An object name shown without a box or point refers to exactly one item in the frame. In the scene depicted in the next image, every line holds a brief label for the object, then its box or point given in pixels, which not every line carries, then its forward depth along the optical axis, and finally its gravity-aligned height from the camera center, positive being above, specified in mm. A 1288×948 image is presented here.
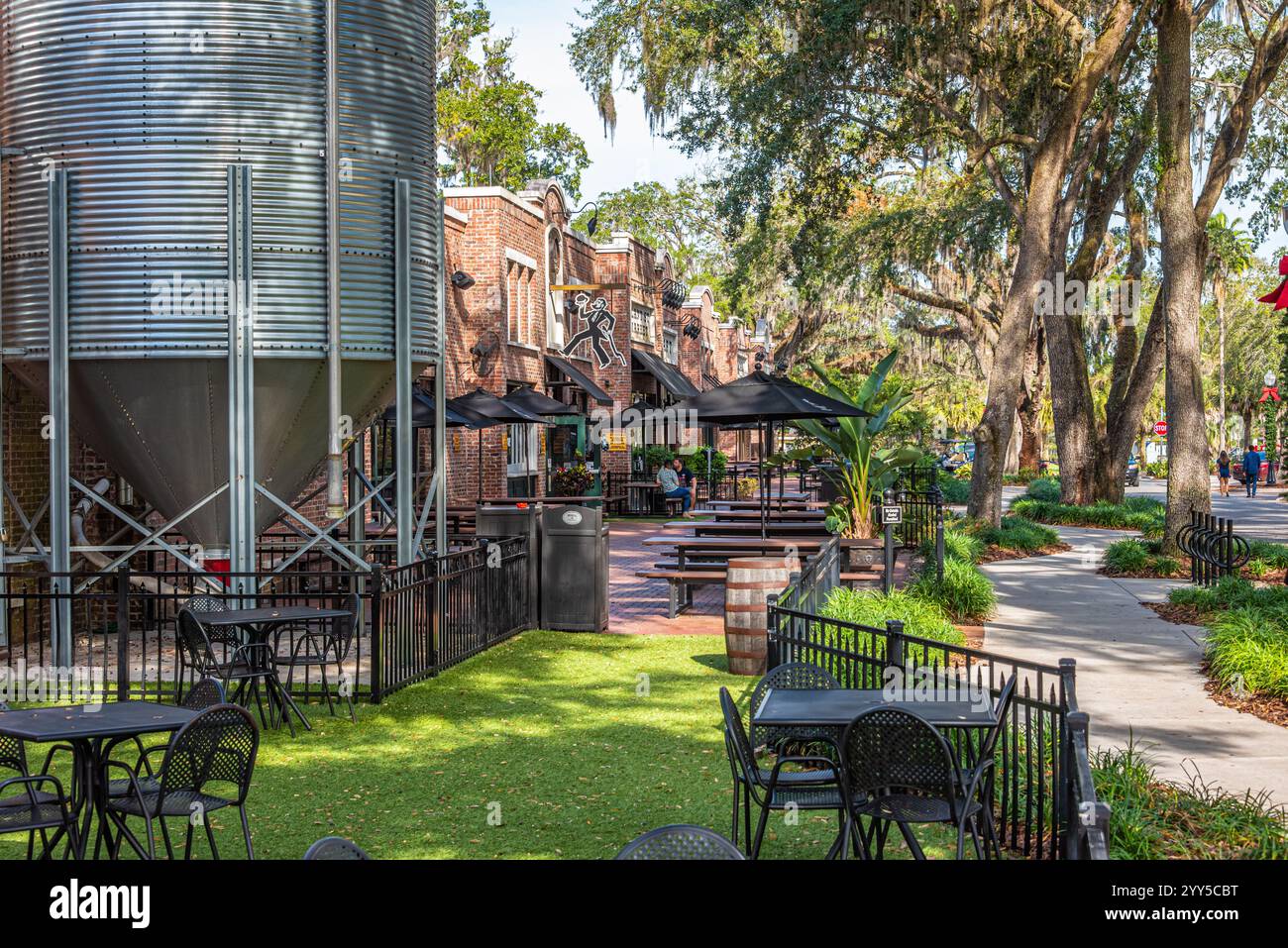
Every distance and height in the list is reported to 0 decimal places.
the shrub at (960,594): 15070 -1403
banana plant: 19000 +234
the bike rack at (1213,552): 17484 -1128
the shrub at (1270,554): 18933 -1225
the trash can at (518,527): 15087 -586
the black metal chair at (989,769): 6423 -1465
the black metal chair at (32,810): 6086 -1594
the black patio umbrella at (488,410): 22359 +1195
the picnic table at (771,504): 23588 -545
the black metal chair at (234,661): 9727 -1403
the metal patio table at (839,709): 6387 -1224
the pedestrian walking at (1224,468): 46938 +125
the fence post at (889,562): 14277 -978
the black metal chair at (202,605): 10816 -1035
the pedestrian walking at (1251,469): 45625 +79
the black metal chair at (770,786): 6465 -1607
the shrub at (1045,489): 38156 -504
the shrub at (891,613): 11828 -1292
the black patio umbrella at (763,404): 16547 +944
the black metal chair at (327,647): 10445 -1409
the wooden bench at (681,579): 16125 -1281
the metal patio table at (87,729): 6219 -1216
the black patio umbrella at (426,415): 20422 +1050
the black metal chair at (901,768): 5973 -1365
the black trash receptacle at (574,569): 14898 -1055
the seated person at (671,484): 34250 -209
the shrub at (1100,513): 29578 -965
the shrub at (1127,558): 20234 -1346
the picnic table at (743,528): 18797 -764
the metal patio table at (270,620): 9867 -1064
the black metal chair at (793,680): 7562 -1197
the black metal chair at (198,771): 6188 -1412
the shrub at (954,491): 40000 -552
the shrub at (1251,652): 10789 -1567
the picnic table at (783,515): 21422 -669
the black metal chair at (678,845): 4344 -1240
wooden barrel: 12430 -1383
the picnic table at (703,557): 16328 -1039
